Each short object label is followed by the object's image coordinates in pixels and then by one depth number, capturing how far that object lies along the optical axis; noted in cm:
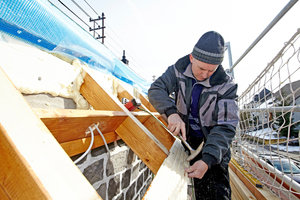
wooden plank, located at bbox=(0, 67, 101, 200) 34
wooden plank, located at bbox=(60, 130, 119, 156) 91
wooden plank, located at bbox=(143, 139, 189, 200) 64
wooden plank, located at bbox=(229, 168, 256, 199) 168
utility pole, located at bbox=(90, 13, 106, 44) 1281
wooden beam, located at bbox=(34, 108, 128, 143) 60
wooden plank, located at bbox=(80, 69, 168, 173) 104
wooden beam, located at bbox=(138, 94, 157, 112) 232
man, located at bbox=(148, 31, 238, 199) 132
